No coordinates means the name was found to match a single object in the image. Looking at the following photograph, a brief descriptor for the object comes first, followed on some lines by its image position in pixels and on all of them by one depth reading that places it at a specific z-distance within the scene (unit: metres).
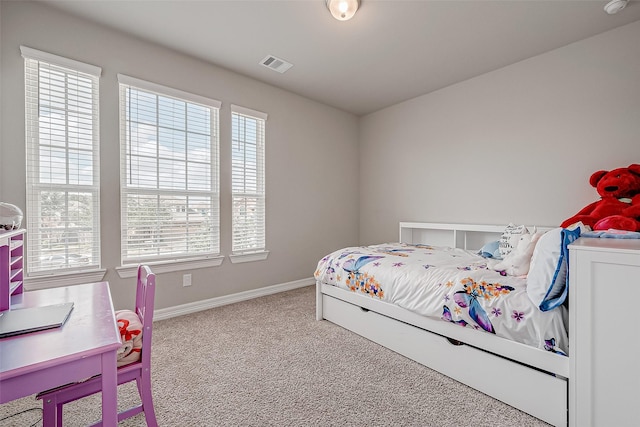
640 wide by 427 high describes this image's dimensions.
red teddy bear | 2.17
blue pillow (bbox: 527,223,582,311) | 1.35
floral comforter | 1.46
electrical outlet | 2.93
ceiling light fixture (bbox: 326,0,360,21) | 2.09
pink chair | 1.15
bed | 1.40
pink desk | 0.75
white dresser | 1.16
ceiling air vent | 2.96
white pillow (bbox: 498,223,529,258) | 2.36
